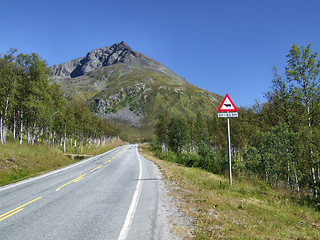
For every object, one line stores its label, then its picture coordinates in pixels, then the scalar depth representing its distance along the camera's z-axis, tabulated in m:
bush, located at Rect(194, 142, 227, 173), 26.14
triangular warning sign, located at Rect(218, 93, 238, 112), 9.91
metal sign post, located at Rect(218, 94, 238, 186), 9.87
